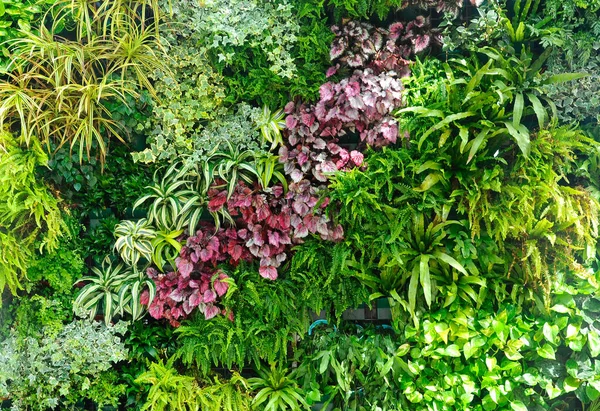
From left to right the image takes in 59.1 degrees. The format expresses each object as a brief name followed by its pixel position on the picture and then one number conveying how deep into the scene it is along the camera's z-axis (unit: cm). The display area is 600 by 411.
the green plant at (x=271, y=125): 307
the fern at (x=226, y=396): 299
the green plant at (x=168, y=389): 297
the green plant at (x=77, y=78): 297
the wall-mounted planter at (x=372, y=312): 328
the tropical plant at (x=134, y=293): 307
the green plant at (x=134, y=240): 304
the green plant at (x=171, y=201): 311
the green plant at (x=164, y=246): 311
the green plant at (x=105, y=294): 309
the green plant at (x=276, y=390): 302
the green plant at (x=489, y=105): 276
